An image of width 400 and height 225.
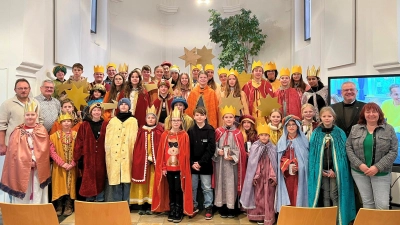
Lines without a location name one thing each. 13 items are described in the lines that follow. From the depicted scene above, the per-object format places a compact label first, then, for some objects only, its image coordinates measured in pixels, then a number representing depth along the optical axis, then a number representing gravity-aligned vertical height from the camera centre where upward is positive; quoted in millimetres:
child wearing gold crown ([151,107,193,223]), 4328 -631
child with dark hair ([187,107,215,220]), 4367 -455
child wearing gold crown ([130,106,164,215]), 4512 -392
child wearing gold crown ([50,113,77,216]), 4504 -569
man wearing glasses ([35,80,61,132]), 4812 +143
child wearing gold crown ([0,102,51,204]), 4105 -561
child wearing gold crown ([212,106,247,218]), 4379 -589
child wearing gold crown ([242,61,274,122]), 5359 +438
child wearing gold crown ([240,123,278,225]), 4160 -736
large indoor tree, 9711 +2247
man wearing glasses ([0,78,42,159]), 4438 +38
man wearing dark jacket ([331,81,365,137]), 4285 +113
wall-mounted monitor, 4297 +357
